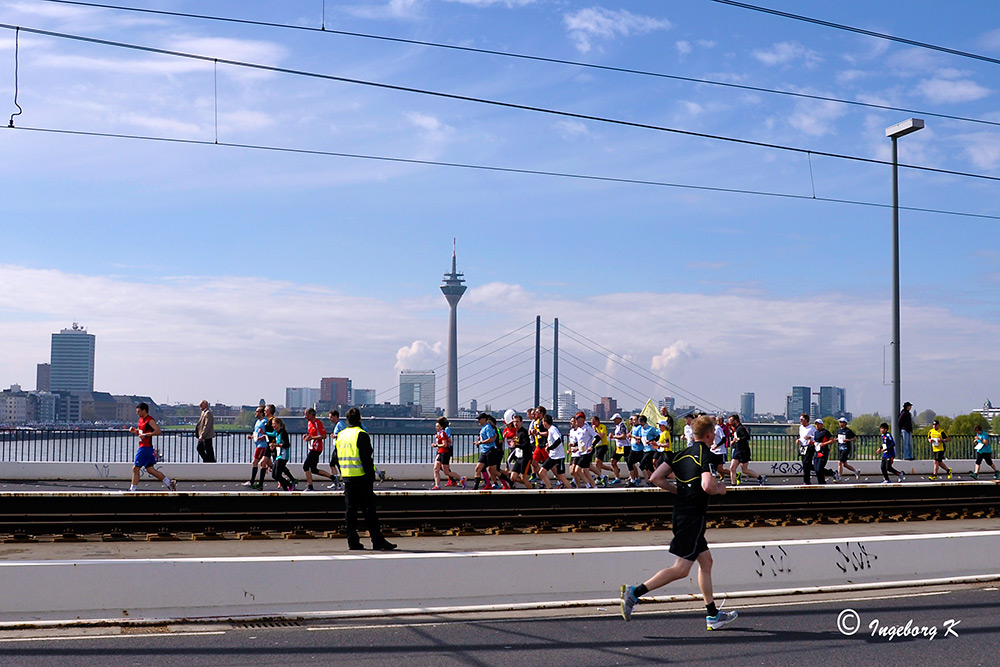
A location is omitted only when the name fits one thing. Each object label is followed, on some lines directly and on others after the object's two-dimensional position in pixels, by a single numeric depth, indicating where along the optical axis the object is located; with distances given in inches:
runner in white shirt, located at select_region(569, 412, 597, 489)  734.5
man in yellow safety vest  402.9
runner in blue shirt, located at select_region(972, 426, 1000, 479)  1000.9
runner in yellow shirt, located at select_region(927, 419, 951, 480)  959.6
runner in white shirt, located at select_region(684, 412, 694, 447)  784.3
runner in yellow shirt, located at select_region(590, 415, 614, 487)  809.5
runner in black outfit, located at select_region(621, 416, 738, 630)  294.5
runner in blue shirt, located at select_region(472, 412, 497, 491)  698.2
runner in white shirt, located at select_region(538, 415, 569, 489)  703.7
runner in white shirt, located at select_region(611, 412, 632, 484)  810.8
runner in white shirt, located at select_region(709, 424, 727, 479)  719.9
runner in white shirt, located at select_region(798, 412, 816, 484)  836.0
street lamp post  1043.9
